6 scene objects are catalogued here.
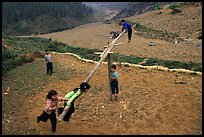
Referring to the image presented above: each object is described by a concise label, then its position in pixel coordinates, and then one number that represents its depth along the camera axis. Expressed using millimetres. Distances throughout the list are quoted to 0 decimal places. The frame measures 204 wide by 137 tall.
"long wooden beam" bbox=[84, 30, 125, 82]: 8453
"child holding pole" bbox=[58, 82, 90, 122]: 6607
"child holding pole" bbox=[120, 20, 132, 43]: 12792
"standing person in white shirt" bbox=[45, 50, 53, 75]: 12758
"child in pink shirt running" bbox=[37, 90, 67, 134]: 6770
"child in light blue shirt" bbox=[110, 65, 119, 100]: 9062
